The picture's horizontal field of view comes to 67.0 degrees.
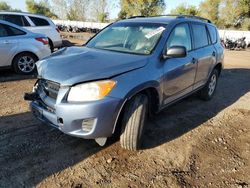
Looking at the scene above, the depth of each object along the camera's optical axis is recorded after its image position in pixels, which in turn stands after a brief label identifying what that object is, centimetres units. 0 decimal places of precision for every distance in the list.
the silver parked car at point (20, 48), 481
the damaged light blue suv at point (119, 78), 215
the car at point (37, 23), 627
